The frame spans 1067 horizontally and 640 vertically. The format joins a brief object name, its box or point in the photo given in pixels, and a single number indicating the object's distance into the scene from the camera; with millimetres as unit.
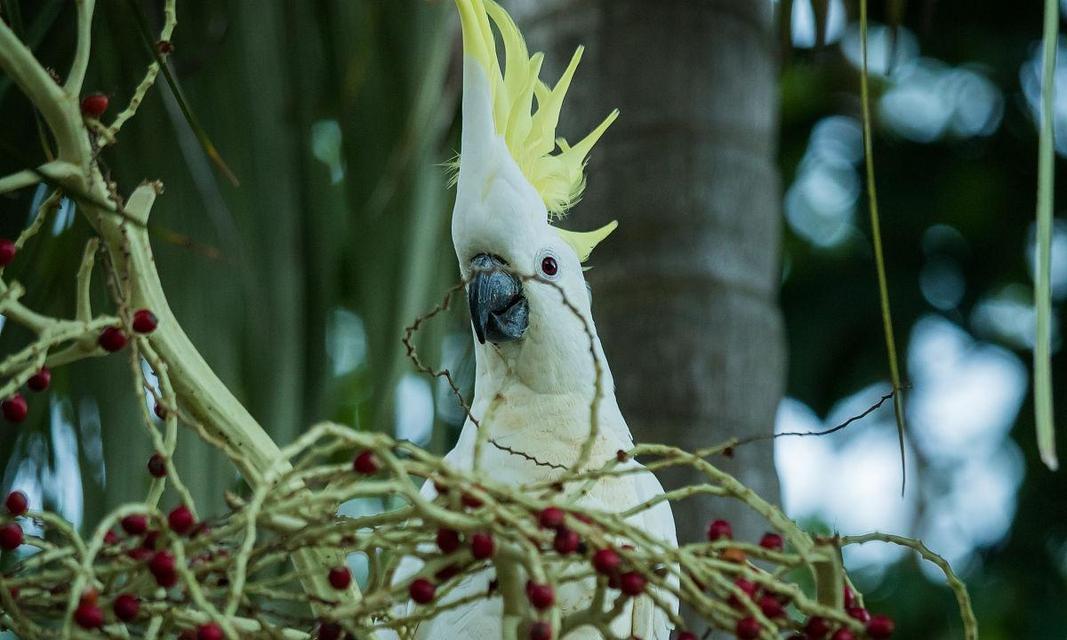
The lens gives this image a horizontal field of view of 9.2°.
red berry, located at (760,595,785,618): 2953
